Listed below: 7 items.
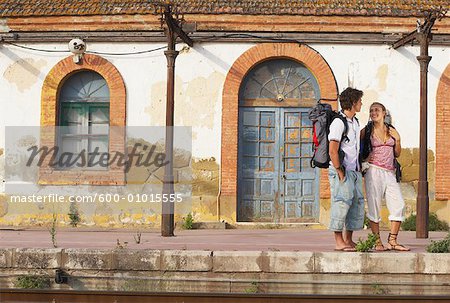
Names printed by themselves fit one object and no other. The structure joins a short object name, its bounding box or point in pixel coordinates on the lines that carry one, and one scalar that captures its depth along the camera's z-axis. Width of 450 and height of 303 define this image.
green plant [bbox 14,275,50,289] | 15.96
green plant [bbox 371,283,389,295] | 15.63
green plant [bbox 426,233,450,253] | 16.35
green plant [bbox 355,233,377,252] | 16.28
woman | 16.92
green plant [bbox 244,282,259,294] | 15.67
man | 16.23
